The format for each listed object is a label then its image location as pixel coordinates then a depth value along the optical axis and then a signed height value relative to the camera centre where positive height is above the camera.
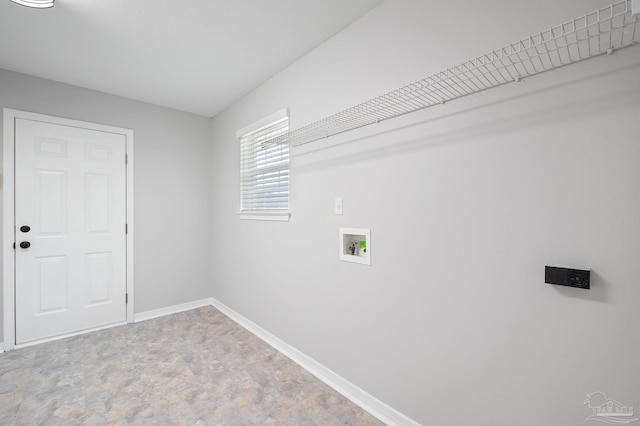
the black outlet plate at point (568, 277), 1.09 -0.25
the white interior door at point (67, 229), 2.79 -0.18
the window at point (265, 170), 2.71 +0.44
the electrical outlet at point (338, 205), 2.11 +0.05
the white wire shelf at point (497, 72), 1.04 +0.63
